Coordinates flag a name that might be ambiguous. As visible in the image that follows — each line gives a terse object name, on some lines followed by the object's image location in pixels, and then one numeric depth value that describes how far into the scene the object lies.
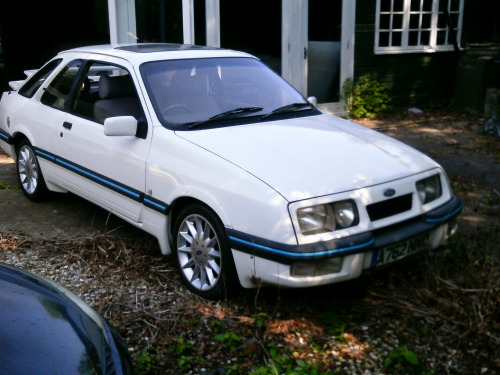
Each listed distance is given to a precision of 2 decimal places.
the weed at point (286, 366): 3.54
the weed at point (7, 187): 7.21
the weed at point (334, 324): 3.96
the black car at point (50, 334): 2.58
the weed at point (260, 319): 4.01
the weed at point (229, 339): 3.83
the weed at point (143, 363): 3.62
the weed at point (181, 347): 3.77
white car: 3.88
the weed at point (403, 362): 3.60
